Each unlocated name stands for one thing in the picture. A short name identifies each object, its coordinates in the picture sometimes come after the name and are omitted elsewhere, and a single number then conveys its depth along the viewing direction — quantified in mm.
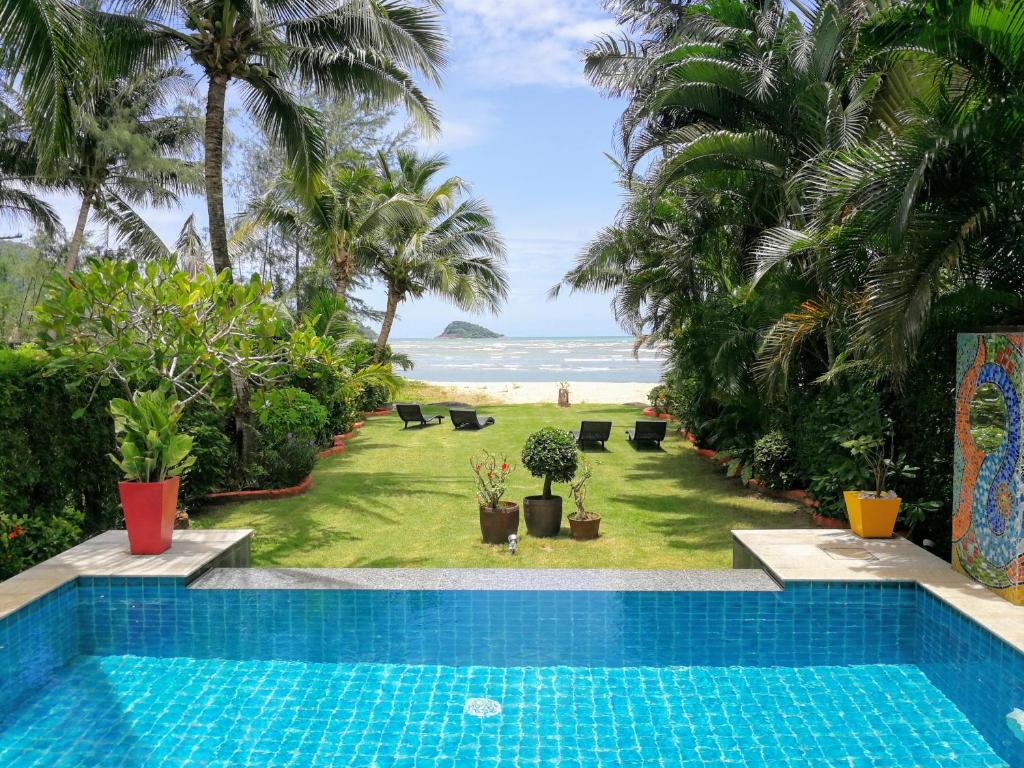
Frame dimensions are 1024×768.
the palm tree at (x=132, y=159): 22594
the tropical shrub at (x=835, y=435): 7891
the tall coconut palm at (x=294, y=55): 10789
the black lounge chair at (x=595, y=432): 16328
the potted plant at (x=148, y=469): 6488
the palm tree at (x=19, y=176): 22734
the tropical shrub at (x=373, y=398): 22953
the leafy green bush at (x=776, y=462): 10914
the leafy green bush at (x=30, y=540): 6352
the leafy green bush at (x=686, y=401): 16047
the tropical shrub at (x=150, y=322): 6711
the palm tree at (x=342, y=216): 20542
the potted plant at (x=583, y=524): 8672
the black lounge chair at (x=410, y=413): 20297
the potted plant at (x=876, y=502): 7008
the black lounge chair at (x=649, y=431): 16234
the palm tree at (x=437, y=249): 24703
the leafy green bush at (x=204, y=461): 9898
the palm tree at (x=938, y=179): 5512
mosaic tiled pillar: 5246
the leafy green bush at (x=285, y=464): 11578
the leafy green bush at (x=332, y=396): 16844
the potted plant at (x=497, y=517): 8461
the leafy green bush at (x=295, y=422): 12570
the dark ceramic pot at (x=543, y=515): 8695
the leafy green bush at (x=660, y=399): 23062
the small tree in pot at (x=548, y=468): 8531
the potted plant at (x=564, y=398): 27219
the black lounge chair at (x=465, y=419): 19516
